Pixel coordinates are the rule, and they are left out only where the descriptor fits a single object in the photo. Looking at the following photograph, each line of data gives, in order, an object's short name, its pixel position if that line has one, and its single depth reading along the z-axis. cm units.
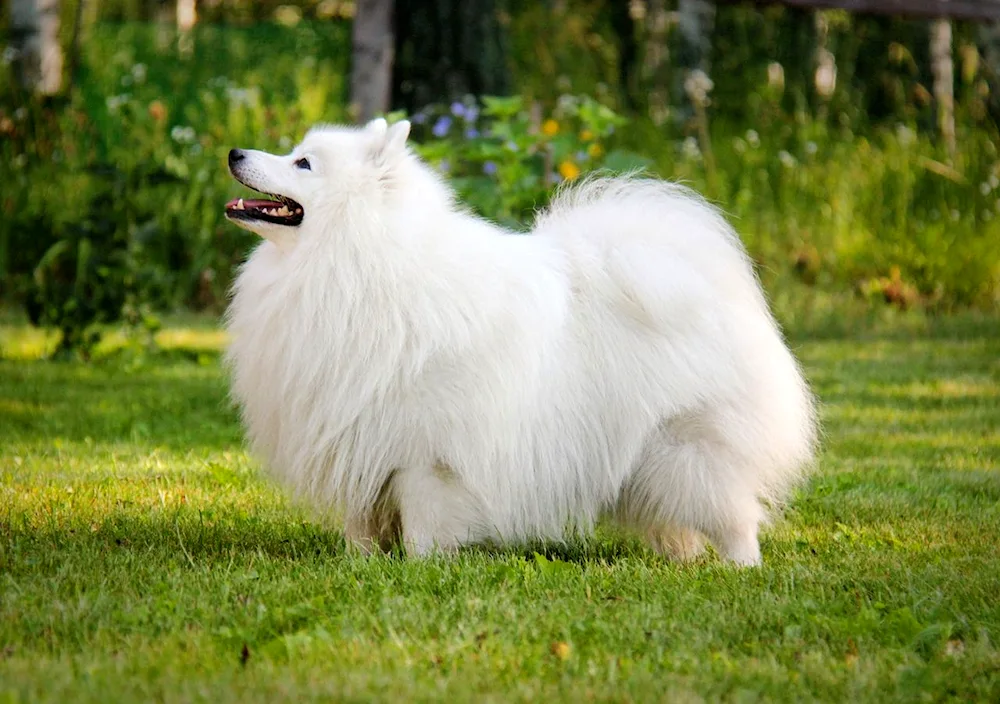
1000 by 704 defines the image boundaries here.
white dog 799
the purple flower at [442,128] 1497
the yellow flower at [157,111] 1961
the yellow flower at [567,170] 1500
